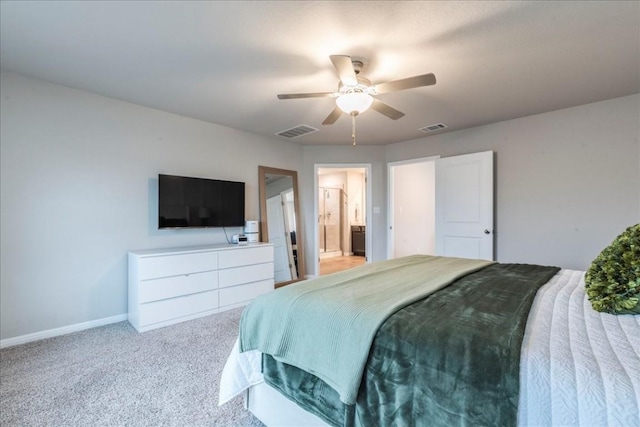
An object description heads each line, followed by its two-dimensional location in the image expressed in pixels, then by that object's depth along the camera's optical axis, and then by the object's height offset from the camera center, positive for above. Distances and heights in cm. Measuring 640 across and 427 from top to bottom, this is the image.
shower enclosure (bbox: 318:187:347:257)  805 -4
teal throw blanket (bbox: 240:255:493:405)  114 -47
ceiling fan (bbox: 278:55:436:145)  198 +94
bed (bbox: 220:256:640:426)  82 -49
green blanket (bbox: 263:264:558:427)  89 -52
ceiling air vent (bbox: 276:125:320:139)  402 +121
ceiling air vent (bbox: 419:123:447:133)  401 +124
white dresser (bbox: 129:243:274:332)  290 -74
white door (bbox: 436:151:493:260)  387 +13
